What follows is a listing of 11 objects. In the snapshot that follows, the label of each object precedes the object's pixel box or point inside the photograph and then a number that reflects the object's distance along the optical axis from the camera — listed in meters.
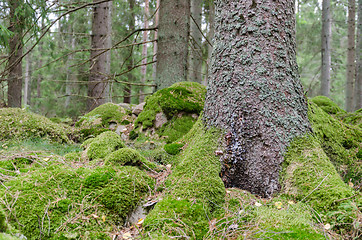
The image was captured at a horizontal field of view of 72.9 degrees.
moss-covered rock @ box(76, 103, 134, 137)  5.71
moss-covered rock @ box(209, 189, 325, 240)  1.71
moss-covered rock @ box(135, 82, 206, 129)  4.68
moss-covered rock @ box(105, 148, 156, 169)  2.57
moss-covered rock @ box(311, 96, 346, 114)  5.81
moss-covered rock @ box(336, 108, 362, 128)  4.42
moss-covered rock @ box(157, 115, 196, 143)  4.45
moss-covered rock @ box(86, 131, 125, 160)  2.99
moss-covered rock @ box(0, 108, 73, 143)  4.50
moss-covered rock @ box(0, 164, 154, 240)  1.77
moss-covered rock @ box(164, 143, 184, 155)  3.27
